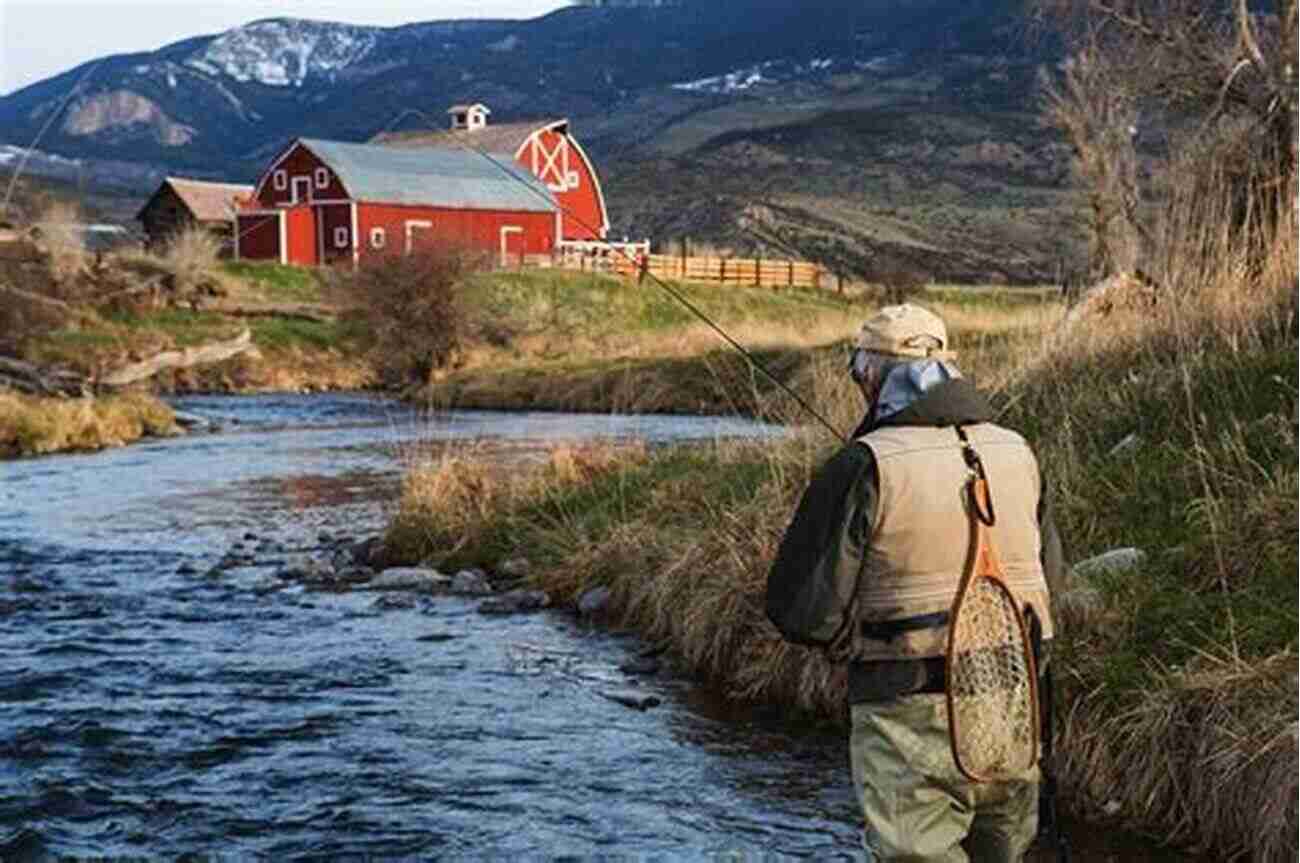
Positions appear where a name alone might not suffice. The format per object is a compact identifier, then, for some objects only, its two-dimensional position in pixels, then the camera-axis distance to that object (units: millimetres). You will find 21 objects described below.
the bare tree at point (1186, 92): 14047
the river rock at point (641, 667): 10188
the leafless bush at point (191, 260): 48656
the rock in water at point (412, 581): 13102
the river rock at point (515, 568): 13188
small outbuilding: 67562
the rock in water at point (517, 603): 12227
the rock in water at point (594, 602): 11836
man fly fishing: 4652
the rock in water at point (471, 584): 12888
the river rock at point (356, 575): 13625
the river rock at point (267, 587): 13195
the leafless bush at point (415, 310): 41375
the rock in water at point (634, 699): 9367
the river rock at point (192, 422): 29553
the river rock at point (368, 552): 14405
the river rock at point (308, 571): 13727
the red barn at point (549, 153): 71562
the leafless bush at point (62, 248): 44906
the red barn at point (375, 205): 62156
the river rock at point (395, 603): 12445
